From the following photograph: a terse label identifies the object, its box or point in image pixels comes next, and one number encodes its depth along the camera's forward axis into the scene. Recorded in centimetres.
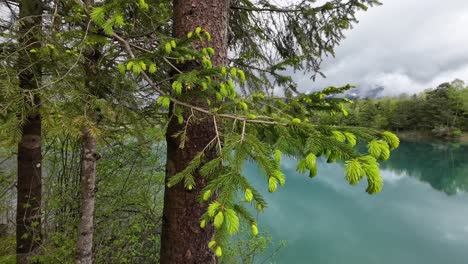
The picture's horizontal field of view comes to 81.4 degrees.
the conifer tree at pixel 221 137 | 86
